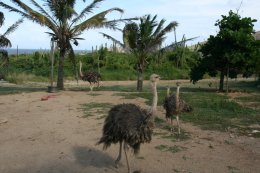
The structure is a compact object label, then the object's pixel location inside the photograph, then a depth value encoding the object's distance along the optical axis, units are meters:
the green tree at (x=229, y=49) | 12.70
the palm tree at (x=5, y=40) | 13.89
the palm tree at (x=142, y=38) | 14.17
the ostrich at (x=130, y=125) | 4.90
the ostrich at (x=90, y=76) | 14.27
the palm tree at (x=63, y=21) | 12.85
